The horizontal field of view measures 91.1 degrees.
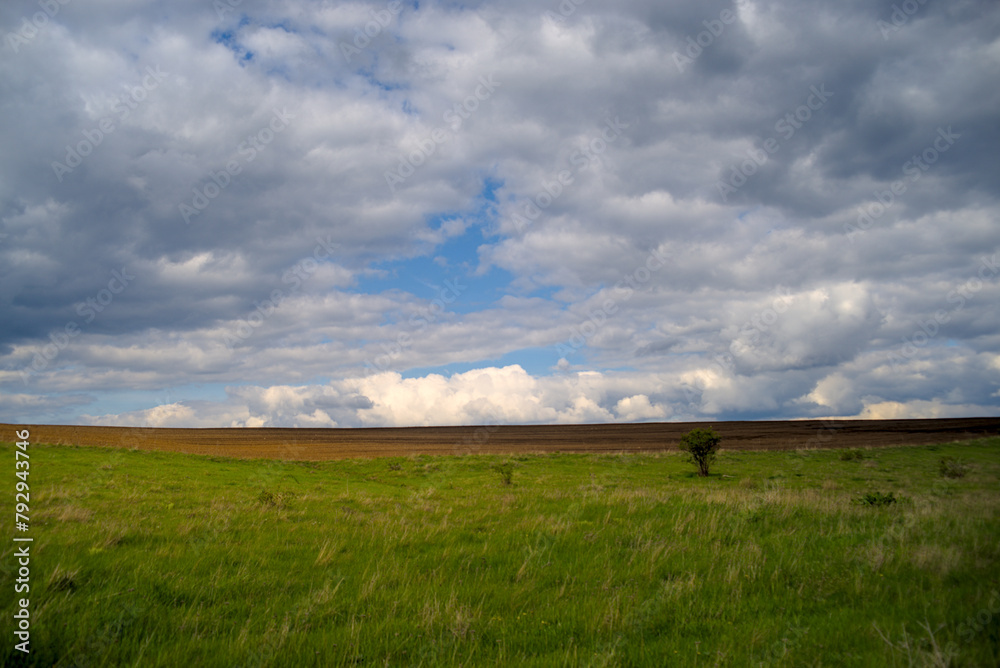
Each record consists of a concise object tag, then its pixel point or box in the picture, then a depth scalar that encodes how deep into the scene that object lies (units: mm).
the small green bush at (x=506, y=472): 32344
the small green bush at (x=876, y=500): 14469
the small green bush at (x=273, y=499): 16703
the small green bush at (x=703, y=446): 36781
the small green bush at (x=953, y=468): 30384
